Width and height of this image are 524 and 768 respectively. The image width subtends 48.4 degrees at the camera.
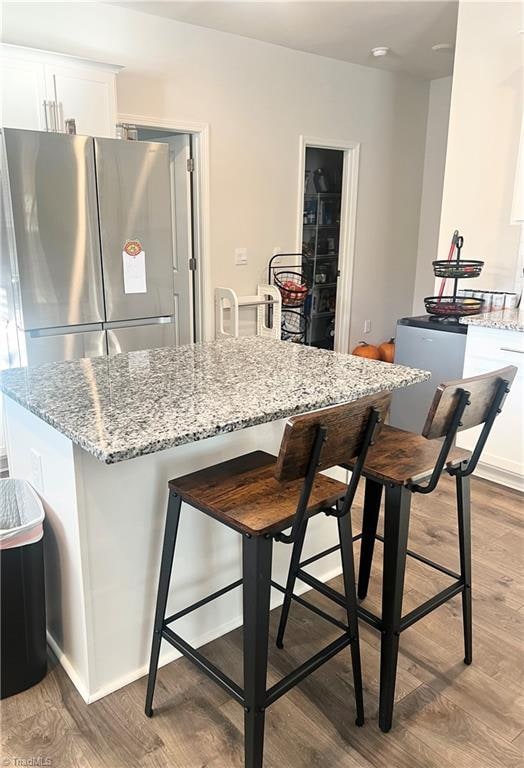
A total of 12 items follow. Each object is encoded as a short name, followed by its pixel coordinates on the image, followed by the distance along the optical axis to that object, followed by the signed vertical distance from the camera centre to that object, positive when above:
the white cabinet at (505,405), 3.09 -0.90
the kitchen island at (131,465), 1.50 -0.68
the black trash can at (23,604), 1.63 -1.06
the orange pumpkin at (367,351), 5.48 -1.12
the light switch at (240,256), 4.55 -0.22
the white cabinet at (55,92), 2.98 +0.68
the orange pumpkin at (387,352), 5.49 -1.12
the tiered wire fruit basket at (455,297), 3.45 -0.40
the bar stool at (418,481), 1.50 -0.69
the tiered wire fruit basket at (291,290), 4.76 -0.49
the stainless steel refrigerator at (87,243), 2.91 -0.10
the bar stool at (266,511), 1.26 -0.69
